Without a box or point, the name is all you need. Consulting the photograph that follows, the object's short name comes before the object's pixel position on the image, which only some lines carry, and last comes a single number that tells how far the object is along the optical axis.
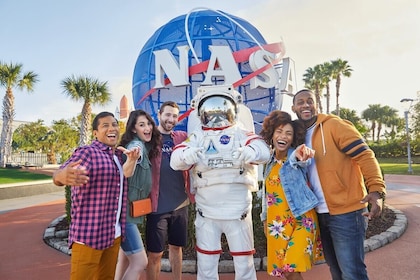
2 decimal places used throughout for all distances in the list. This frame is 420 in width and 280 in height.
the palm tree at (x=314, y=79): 31.86
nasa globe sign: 6.07
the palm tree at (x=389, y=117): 53.47
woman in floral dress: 2.35
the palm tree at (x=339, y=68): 31.55
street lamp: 16.35
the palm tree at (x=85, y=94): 19.52
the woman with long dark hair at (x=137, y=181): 2.65
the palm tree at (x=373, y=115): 54.72
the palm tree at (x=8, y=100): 21.59
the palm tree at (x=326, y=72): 31.73
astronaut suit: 2.63
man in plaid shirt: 2.17
